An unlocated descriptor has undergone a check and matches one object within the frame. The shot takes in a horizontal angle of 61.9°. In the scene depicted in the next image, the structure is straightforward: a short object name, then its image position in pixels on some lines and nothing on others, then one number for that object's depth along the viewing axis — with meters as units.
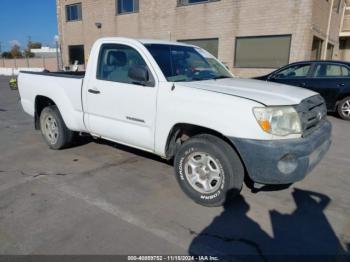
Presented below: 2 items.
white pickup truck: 2.90
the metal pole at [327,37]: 14.57
